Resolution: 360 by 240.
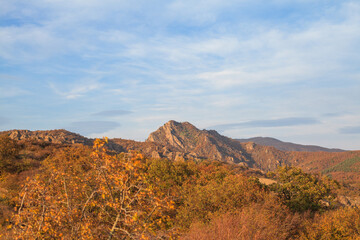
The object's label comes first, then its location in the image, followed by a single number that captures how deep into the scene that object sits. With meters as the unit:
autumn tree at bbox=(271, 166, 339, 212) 28.58
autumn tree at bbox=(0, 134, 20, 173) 39.81
